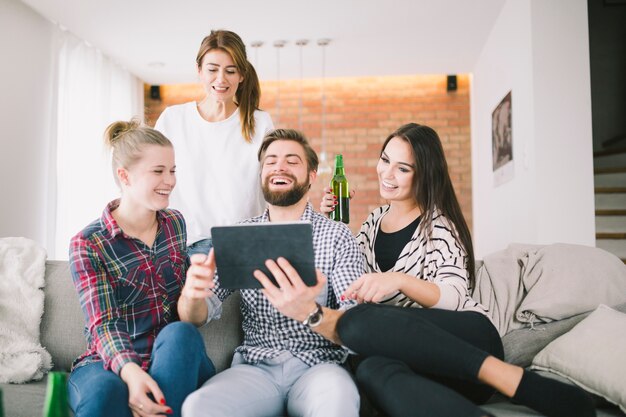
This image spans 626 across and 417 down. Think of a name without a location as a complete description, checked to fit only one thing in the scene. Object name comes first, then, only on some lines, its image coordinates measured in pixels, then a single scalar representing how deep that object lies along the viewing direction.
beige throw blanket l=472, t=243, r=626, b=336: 1.85
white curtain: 4.71
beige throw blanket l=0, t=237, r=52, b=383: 1.82
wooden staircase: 4.29
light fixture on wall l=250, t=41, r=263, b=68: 5.06
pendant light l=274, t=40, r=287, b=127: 5.08
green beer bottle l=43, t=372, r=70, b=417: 0.82
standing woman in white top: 2.28
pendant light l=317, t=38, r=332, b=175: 6.42
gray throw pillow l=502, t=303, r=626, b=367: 1.82
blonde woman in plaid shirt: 1.39
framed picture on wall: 4.09
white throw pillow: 1.52
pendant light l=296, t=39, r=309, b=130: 5.05
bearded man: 1.44
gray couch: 1.82
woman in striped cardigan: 1.37
